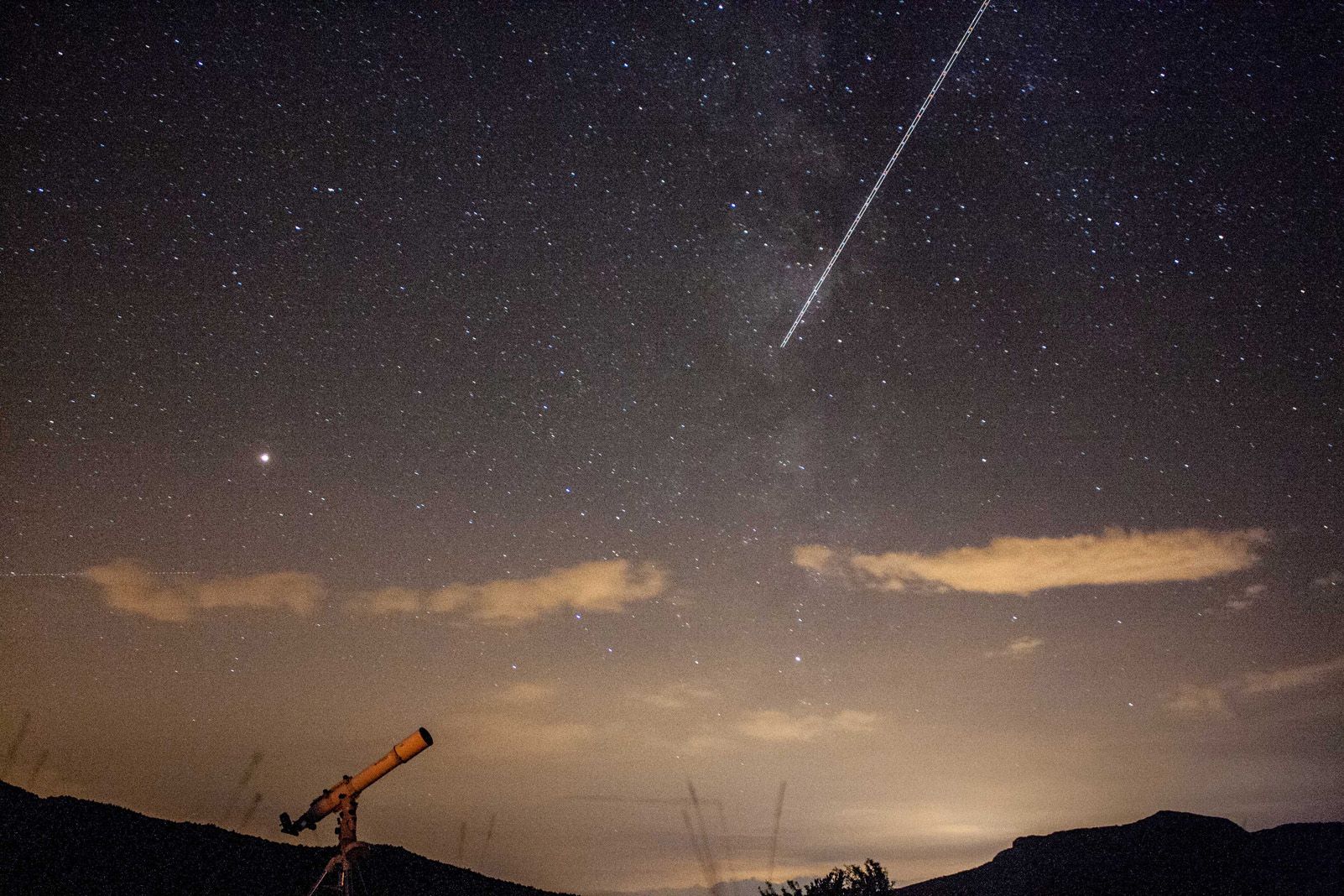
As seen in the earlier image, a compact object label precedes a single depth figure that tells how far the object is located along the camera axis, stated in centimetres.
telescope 895
